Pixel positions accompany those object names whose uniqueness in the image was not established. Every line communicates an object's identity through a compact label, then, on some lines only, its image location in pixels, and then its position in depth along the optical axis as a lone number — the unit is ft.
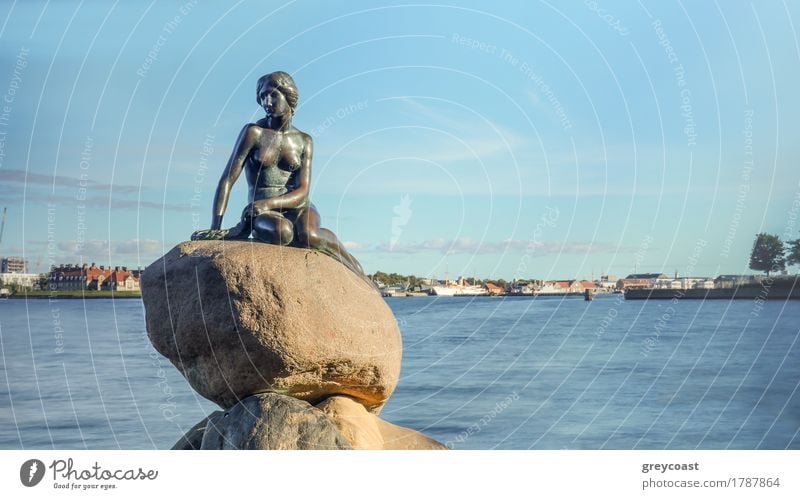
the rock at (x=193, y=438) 35.68
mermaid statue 34.09
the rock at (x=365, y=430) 33.91
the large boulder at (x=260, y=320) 31.60
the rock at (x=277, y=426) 31.68
